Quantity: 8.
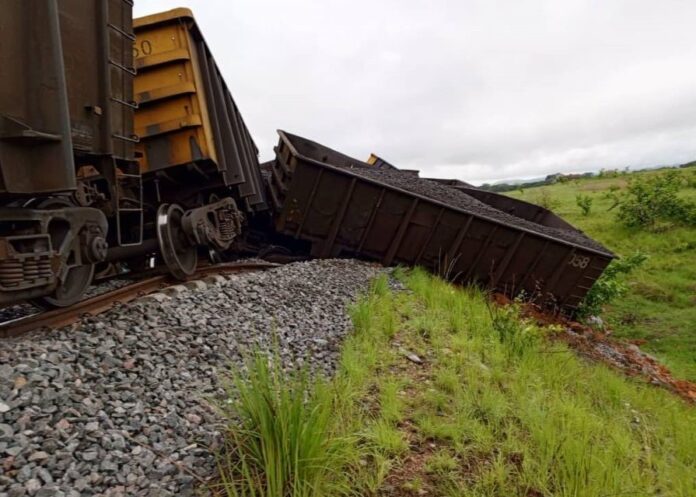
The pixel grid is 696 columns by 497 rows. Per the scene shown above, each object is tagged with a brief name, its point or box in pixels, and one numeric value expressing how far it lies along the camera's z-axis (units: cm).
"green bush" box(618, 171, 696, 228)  1773
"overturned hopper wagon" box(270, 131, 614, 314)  800
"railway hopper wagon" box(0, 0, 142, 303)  256
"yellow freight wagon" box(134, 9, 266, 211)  518
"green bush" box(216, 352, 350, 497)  202
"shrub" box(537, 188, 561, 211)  2391
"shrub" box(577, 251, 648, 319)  937
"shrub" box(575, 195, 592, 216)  2122
